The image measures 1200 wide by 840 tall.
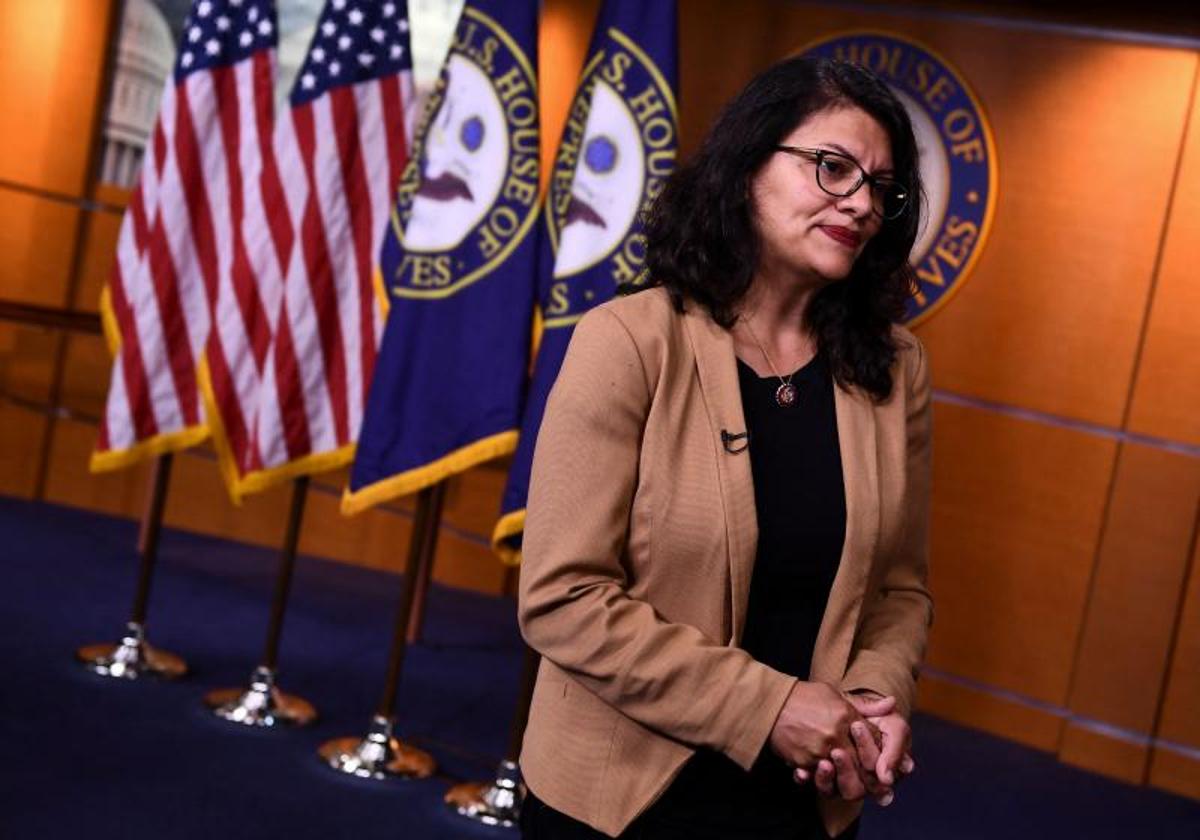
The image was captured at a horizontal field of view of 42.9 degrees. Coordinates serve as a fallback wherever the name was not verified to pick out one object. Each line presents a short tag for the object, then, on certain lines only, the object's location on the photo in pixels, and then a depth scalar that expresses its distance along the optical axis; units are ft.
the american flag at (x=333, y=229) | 14.84
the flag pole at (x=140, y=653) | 15.39
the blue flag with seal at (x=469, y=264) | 13.76
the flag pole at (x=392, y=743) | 13.92
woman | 5.13
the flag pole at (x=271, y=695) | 14.73
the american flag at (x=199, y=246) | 15.29
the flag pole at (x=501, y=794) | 13.17
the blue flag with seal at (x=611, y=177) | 13.01
